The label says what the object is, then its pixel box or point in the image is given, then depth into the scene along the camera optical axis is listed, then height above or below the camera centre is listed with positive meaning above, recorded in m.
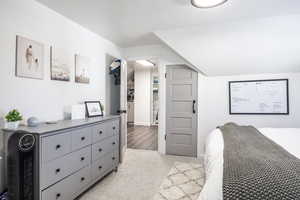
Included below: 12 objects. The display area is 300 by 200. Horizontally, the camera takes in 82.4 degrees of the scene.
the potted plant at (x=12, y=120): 1.59 -0.18
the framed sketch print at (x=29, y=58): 1.81 +0.47
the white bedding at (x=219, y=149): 0.98 -0.44
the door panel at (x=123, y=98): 3.49 +0.06
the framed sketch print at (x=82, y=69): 2.63 +0.51
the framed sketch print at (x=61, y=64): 2.23 +0.50
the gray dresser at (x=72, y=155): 1.57 -0.62
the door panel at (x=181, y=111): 3.56 -0.22
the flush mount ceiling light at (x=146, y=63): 6.04 +1.37
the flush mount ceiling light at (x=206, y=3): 1.90 +1.11
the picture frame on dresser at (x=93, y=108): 2.68 -0.13
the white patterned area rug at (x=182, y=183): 2.09 -1.14
